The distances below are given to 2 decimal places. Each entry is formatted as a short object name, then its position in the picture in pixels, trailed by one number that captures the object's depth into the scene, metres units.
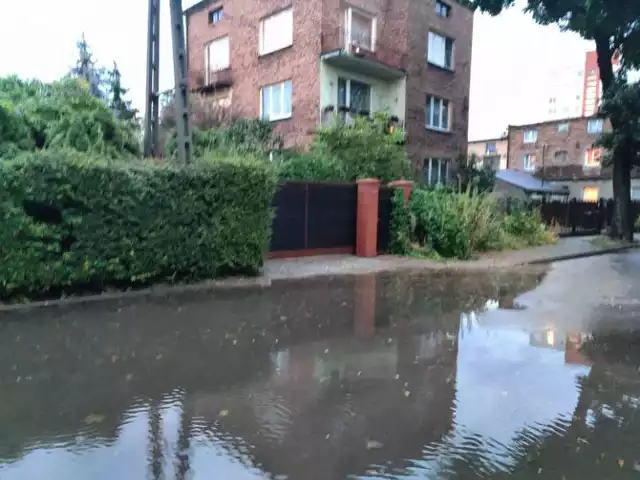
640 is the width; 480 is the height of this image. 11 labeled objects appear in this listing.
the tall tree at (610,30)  14.82
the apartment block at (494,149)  54.03
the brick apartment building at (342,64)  18.97
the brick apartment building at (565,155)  39.56
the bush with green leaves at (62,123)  8.71
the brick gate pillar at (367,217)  13.91
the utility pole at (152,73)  9.70
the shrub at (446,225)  13.77
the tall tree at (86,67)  25.16
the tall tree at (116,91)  24.22
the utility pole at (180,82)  8.95
